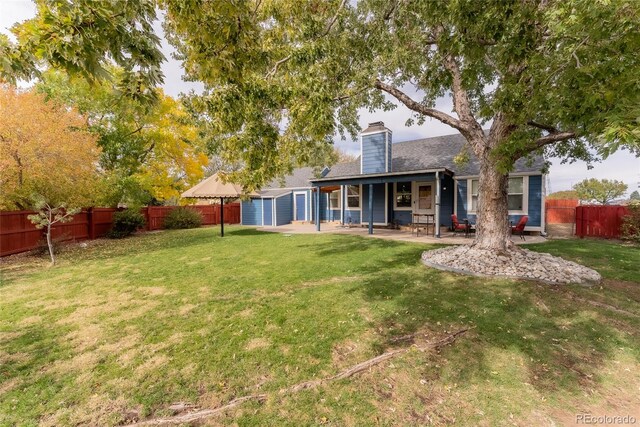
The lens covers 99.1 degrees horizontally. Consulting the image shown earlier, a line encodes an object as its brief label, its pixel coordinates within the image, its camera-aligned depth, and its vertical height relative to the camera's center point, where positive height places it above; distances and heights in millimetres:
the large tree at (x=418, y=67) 3010 +2059
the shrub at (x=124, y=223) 13898 -805
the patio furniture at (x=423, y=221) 13311 -848
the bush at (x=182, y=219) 18389 -788
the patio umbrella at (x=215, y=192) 13859 +778
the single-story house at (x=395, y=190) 11883 +854
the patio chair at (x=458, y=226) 11311 -914
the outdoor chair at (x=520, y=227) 10103 -857
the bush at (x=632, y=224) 9828 -779
